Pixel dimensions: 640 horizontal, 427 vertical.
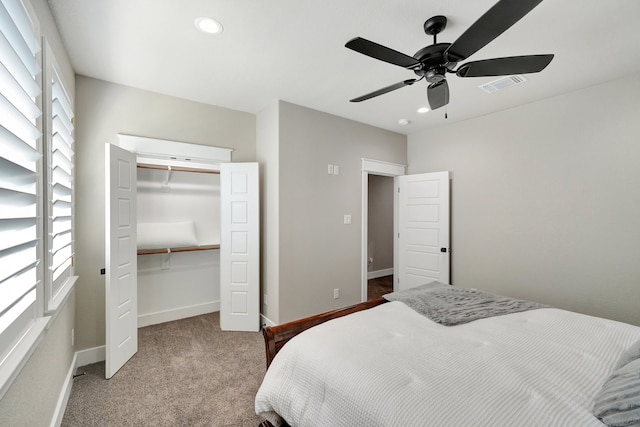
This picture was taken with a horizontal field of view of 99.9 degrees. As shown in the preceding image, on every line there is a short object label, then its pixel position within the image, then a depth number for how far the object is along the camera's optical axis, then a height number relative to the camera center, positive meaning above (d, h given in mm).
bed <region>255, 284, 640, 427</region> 945 -706
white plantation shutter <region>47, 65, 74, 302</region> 1575 +163
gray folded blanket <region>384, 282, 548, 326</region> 1805 -698
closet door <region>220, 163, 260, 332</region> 3232 -361
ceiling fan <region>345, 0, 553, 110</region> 1153 +861
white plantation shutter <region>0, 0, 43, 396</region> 984 +106
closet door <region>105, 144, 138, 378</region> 2268 -434
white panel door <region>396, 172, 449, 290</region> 3857 -277
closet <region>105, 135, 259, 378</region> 3109 -280
